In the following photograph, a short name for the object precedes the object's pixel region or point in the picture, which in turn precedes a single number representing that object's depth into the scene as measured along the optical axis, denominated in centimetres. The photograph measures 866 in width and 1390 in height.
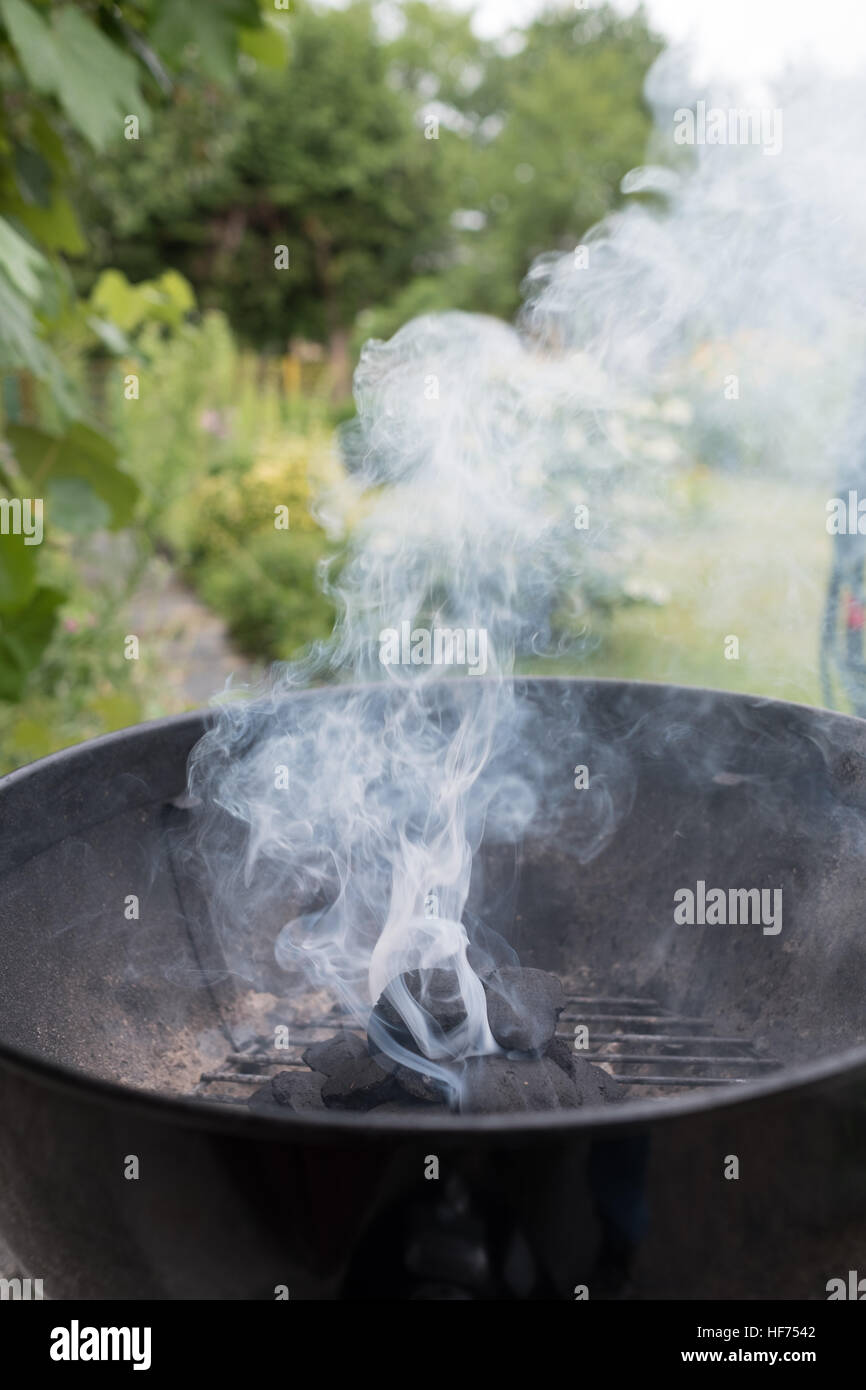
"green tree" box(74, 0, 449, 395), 1788
